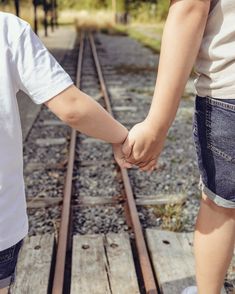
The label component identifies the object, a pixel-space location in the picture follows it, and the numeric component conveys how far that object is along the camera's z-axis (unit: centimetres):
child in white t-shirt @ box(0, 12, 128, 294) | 136
